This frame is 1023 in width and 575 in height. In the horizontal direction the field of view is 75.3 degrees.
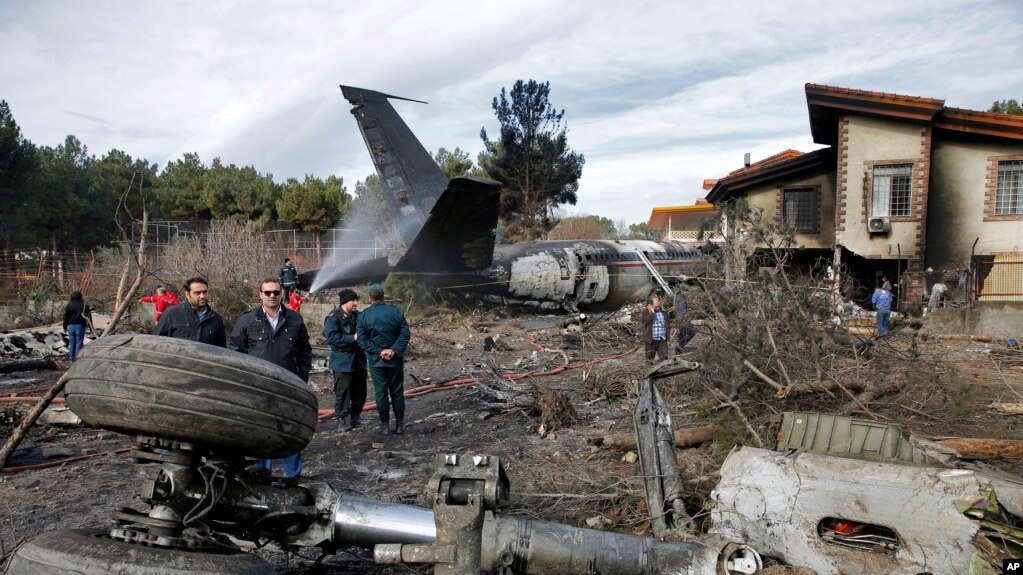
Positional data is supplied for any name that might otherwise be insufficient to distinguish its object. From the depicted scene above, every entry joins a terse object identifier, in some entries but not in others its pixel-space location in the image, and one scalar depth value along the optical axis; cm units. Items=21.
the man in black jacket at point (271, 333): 534
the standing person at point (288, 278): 1682
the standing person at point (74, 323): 1219
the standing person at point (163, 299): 1098
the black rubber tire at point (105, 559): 244
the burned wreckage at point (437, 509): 251
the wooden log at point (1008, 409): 721
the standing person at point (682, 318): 1048
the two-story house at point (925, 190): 1792
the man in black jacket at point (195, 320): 505
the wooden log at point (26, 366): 1168
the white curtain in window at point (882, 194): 1938
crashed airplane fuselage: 1680
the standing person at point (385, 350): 727
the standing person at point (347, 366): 744
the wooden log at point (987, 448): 520
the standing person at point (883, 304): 1353
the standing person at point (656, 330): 1038
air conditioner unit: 1917
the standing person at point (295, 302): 1439
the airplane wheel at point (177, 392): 262
